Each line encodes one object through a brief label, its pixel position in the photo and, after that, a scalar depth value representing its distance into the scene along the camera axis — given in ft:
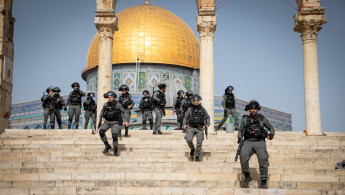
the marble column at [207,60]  42.24
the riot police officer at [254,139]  22.74
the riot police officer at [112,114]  30.25
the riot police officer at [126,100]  37.42
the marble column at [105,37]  43.73
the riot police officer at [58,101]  43.52
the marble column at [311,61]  42.85
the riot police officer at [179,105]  44.70
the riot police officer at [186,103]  41.73
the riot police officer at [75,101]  43.62
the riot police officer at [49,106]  43.09
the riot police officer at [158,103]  37.46
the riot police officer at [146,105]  41.81
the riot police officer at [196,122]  28.19
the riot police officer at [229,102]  42.29
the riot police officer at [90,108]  46.96
